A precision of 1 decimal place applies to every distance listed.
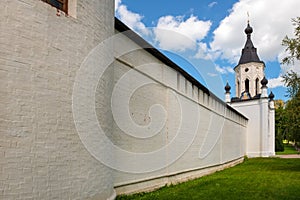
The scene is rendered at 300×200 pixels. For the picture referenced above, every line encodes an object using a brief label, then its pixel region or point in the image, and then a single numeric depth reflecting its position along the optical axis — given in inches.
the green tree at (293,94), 449.9
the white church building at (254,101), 921.8
